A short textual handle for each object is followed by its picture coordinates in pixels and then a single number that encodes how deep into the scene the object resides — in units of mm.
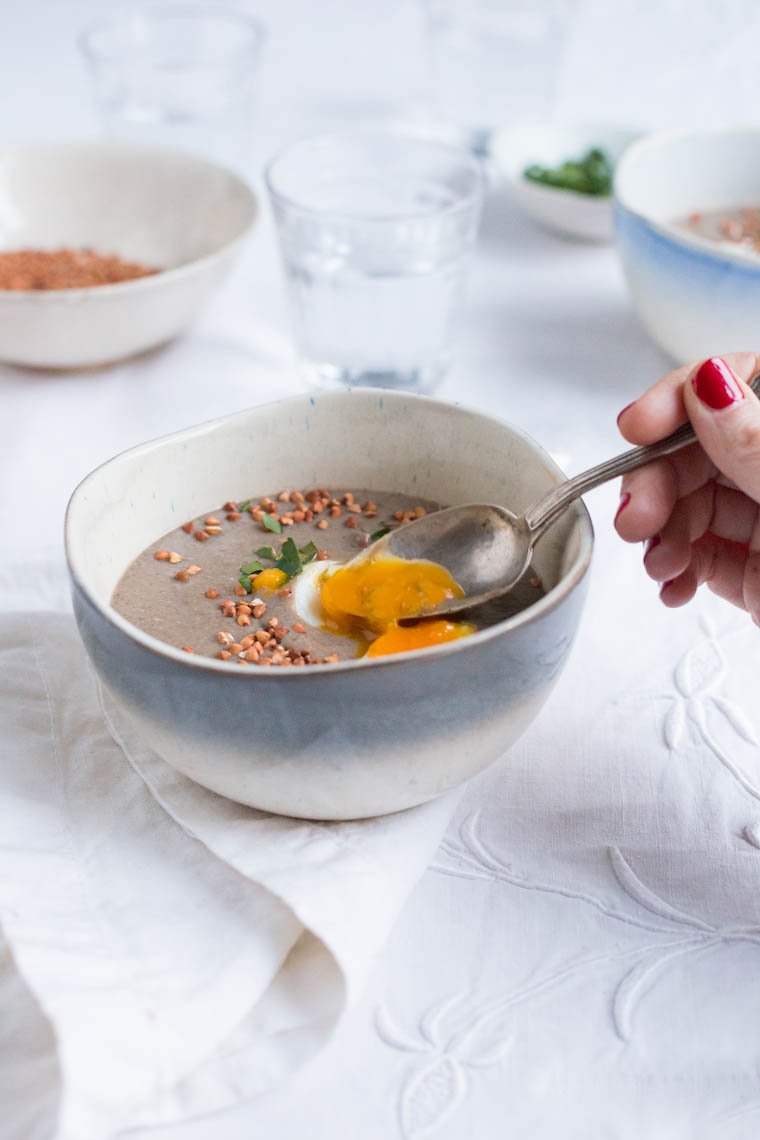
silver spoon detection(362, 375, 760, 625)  596
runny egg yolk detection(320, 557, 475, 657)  598
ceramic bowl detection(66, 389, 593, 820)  542
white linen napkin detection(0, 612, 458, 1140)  531
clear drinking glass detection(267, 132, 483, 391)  775
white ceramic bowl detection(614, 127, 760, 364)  747
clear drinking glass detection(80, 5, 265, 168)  946
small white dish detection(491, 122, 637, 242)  881
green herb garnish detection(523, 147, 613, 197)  888
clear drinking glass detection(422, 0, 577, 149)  965
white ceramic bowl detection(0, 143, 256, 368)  859
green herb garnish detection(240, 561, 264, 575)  620
